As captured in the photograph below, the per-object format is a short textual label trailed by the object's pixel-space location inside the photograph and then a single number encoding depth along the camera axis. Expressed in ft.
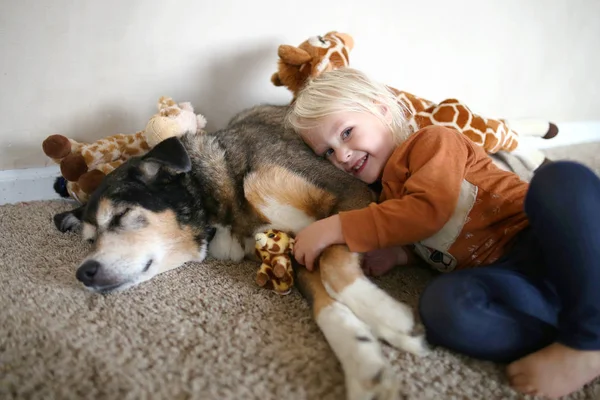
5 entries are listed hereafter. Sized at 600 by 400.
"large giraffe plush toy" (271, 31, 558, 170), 6.46
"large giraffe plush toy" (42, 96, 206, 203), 6.24
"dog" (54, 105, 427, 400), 4.09
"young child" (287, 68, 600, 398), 3.19
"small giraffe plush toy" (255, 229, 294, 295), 4.56
